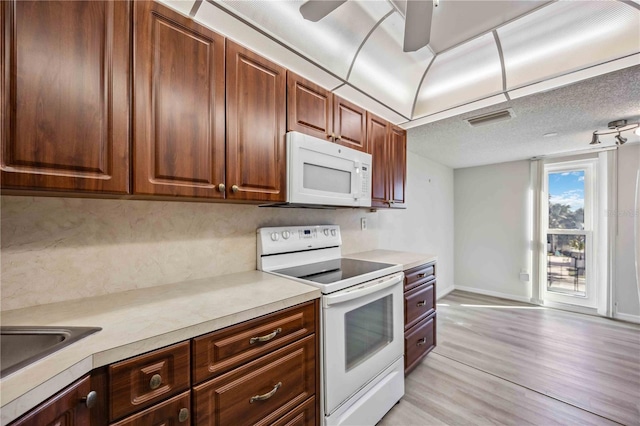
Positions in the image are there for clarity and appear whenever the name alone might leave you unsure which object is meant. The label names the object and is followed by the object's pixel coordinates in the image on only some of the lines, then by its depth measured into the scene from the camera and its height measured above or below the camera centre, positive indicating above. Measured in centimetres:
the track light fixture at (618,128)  238 +79
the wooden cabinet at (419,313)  202 -85
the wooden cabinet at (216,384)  72 -59
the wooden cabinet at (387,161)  216 +46
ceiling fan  109 +87
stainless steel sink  78 -40
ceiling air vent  222 +85
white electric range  136 -65
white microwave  153 +26
